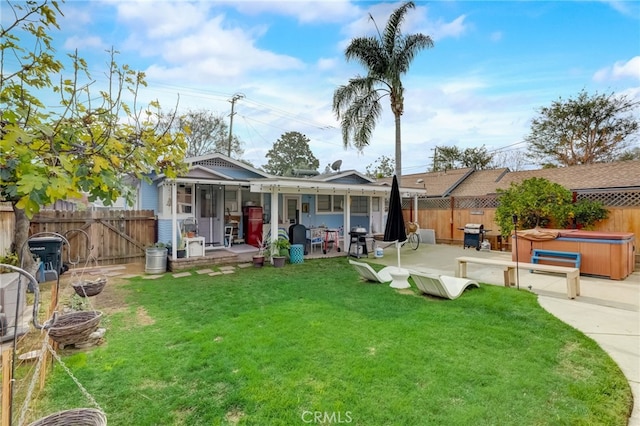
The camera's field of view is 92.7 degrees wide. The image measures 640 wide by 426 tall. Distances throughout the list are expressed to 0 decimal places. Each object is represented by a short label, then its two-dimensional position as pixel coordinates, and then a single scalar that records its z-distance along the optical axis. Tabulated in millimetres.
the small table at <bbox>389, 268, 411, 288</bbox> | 6602
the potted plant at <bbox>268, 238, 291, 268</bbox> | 9148
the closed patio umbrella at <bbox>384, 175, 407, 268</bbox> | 7461
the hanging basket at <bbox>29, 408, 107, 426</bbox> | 1999
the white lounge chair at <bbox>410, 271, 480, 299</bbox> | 5641
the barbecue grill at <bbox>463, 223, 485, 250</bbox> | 12633
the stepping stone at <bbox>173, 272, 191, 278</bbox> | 7785
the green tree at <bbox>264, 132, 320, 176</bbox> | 37344
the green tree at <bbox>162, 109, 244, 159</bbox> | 27312
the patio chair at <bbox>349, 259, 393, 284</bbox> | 6908
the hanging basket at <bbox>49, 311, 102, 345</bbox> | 3502
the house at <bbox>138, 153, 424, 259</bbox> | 9328
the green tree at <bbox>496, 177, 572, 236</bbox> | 10000
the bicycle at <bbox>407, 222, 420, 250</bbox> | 13312
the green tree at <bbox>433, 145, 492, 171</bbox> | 26156
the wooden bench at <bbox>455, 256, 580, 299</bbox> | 5918
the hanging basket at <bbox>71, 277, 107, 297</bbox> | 5234
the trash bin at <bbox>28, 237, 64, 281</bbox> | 7066
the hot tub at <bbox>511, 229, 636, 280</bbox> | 7398
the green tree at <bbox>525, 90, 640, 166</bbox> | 18219
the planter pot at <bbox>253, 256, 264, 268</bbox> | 8883
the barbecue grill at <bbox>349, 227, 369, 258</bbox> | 10680
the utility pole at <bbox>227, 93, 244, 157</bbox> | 24688
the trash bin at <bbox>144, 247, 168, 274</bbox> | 8242
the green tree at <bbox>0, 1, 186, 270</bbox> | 1593
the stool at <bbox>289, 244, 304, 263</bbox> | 9461
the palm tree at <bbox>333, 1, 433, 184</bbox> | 12445
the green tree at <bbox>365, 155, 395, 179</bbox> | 34719
